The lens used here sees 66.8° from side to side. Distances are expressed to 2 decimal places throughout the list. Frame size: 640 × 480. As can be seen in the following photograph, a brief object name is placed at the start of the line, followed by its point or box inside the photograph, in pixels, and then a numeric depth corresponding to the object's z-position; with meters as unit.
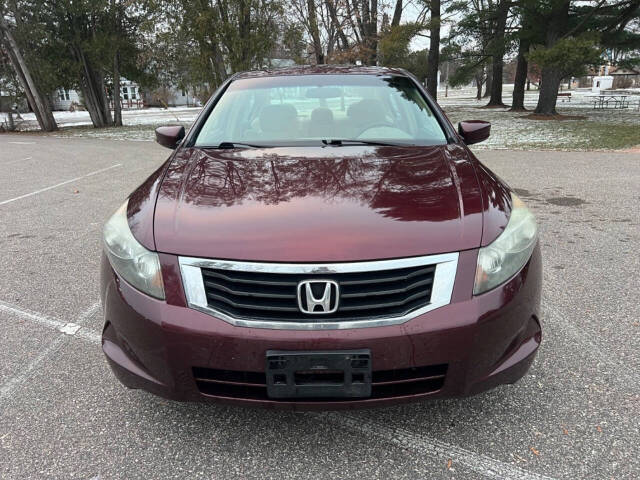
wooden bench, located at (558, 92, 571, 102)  35.33
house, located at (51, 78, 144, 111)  61.44
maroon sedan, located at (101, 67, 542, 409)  1.68
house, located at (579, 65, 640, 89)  58.37
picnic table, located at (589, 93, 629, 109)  23.99
